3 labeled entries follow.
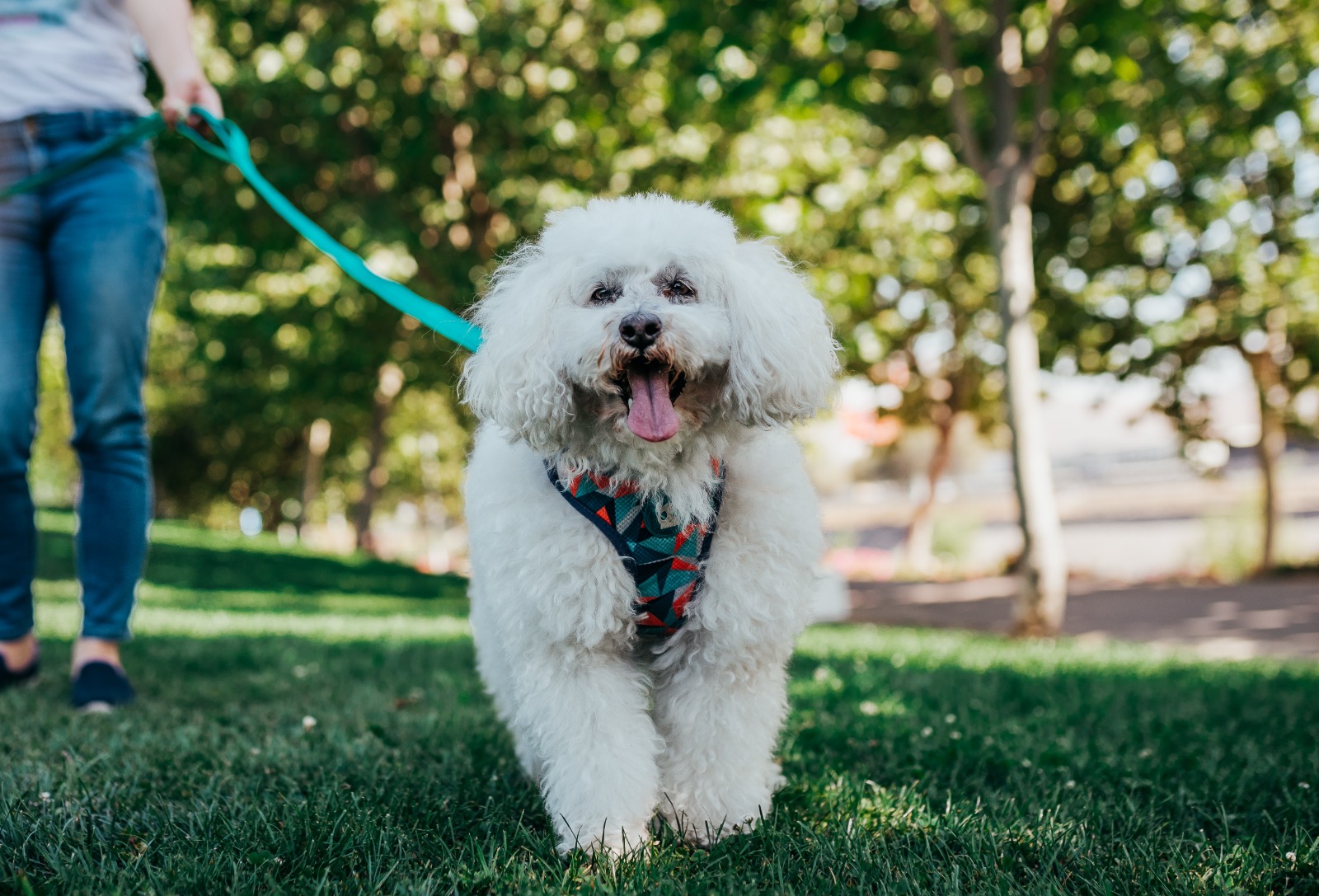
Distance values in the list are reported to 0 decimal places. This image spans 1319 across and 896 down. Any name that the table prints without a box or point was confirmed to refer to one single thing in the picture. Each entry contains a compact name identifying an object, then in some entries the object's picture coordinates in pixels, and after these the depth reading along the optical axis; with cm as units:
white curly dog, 224
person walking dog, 324
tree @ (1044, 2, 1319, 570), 1233
